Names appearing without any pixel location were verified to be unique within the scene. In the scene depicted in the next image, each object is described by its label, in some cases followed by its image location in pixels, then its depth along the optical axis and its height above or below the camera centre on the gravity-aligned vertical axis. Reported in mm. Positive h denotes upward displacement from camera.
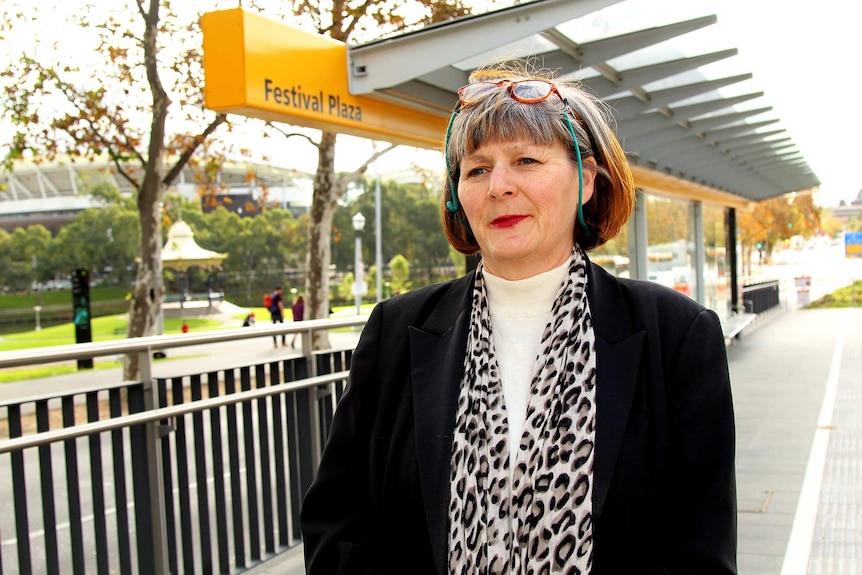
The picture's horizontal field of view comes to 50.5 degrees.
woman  1630 -290
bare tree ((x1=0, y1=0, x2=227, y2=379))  15727 +2835
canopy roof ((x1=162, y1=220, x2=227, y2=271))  36781 +326
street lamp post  33609 -619
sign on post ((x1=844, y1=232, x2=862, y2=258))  27734 -268
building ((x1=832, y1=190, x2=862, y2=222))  151775 +4466
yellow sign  4828 +1006
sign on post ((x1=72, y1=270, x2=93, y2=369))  21203 -944
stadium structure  71375 +5372
